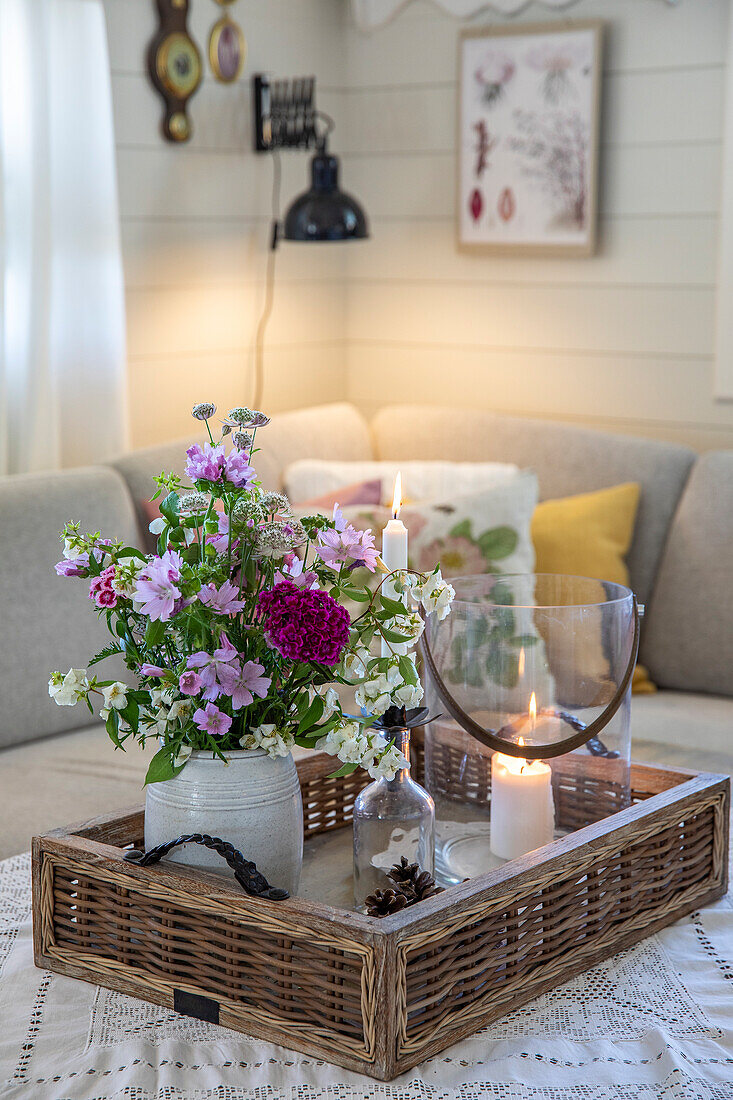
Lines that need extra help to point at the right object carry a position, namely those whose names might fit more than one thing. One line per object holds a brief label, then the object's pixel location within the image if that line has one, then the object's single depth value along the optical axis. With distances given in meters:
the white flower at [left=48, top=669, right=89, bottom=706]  2.35
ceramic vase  2.36
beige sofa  3.53
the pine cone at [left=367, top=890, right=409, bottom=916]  2.36
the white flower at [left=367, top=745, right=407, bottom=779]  2.38
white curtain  3.98
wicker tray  2.22
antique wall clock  4.54
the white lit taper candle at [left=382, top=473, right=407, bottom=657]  2.46
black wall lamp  4.51
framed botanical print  4.69
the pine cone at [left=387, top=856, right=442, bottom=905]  2.40
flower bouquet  2.31
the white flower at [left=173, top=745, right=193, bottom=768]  2.35
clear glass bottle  2.44
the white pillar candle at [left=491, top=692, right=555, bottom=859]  2.57
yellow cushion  4.15
